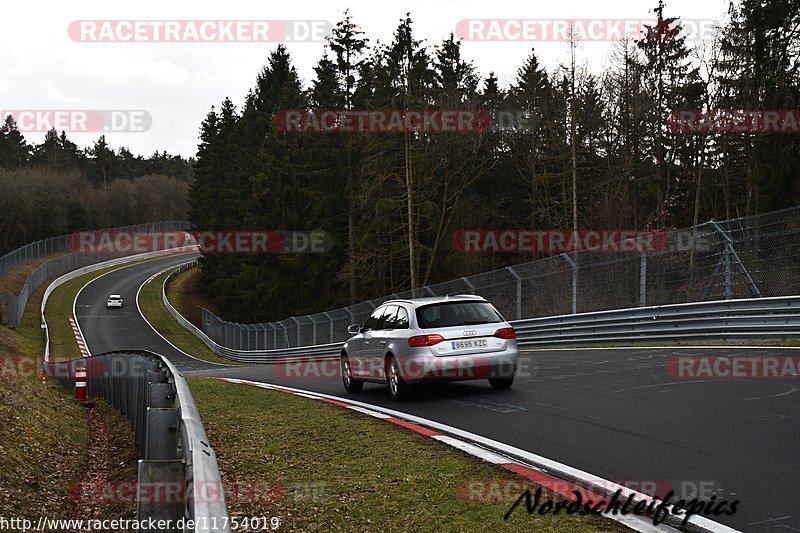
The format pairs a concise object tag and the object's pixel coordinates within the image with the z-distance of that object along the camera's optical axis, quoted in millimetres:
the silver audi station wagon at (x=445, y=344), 11688
